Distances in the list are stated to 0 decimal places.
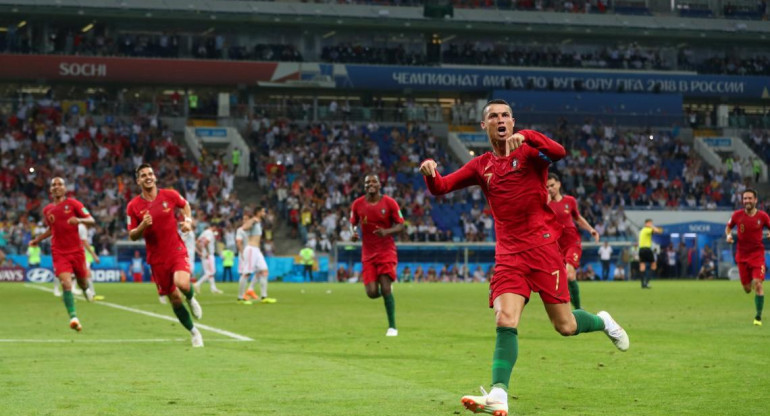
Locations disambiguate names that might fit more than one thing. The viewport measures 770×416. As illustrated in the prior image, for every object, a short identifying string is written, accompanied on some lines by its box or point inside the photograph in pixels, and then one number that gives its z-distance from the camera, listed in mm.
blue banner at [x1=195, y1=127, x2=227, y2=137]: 62625
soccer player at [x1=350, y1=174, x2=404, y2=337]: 19844
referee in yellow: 42844
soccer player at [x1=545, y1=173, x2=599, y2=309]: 22953
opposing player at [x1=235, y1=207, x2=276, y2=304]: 31484
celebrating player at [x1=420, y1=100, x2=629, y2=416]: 9883
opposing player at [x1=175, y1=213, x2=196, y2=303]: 34406
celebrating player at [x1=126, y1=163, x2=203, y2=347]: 16953
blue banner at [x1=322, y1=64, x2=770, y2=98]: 69625
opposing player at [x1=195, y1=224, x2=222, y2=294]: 36250
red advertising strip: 63438
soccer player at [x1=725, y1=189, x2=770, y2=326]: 22539
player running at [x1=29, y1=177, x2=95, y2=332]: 21359
